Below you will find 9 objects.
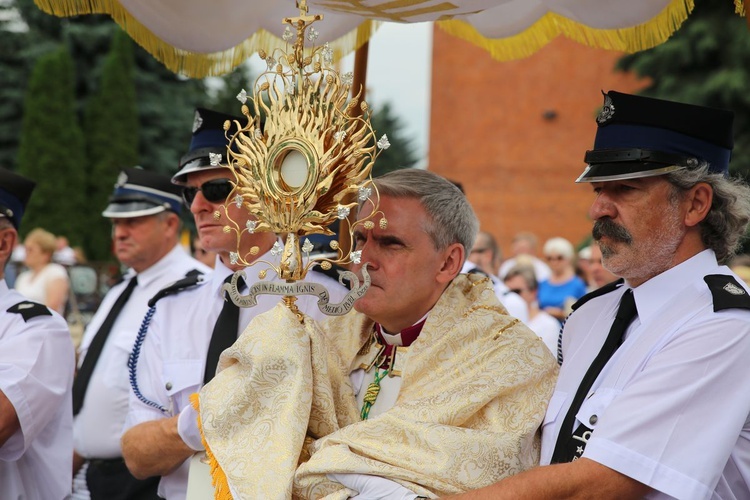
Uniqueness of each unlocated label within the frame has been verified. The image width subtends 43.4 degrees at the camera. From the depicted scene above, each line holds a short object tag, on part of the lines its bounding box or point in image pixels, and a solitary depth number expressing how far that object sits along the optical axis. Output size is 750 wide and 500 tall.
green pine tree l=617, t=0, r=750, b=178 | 16.03
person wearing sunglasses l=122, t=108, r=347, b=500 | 3.40
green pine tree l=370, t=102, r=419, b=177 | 32.29
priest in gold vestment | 2.67
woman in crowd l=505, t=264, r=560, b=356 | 8.24
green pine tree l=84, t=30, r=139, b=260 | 25.06
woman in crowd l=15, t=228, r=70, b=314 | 9.70
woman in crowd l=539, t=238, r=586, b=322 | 9.64
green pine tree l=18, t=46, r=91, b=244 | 24.41
